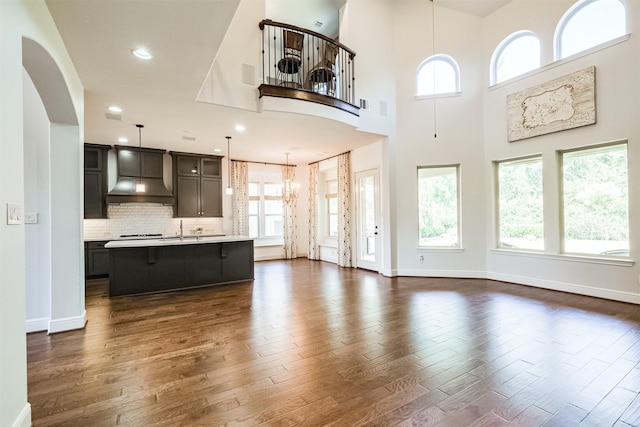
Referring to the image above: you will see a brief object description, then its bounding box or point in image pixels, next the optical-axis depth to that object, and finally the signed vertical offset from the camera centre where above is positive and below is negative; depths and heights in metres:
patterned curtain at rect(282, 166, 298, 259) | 8.93 -0.04
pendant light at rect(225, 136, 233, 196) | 7.44 +1.25
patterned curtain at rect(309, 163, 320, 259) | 8.80 +0.12
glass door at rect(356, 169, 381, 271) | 6.76 -0.09
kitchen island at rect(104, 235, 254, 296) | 4.93 -0.79
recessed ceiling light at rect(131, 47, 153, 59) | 2.91 +1.66
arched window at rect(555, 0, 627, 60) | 4.36 +2.89
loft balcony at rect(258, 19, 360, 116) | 5.19 +2.90
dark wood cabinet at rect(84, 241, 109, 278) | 6.24 -0.82
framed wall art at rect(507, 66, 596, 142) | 4.55 +1.77
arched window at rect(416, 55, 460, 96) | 6.14 +2.90
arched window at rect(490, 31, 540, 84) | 5.30 +2.94
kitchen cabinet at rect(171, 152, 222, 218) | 7.34 +0.87
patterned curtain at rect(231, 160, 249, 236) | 8.15 +0.54
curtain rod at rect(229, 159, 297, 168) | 8.20 +1.62
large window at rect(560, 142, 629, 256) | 4.37 +0.19
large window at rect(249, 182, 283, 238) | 8.75 +0.27
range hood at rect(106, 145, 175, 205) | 6.64 +1.00
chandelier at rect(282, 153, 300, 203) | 8.91 +0.77
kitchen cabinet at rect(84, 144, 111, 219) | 6.47 +0.89
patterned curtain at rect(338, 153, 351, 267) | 7.45 +0.12
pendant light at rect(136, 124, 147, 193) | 5.52 +1.46
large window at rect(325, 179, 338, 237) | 8.47 +0.32
